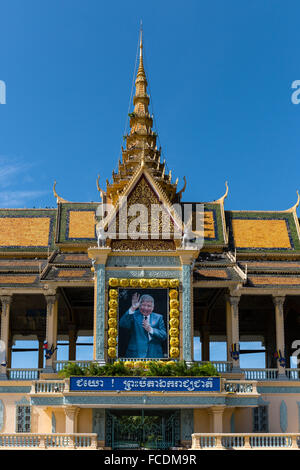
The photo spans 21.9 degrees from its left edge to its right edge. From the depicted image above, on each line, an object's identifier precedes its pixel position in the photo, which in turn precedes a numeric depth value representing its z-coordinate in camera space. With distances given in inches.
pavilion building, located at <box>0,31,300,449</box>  1213.7
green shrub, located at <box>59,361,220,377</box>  1245.1
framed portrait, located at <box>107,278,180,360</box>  1341.0
